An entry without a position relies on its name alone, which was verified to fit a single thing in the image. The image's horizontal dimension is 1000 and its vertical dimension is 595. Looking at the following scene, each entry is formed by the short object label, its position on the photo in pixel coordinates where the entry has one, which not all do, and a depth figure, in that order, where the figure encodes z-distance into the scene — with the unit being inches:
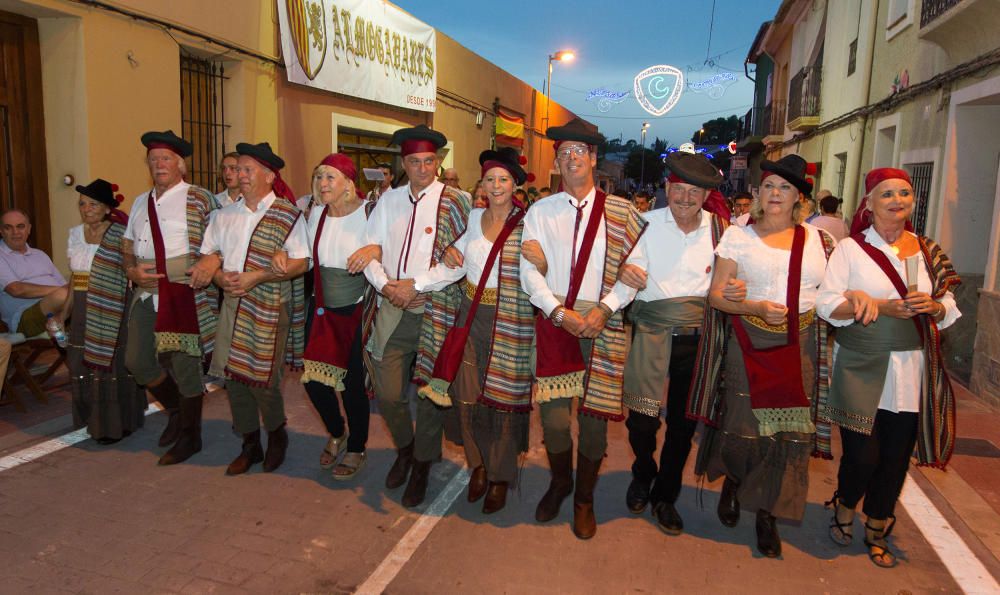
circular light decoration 579.5
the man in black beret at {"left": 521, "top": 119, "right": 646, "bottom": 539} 143.5
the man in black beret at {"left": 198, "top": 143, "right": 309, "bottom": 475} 170.7
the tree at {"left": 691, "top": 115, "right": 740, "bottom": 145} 2586.1
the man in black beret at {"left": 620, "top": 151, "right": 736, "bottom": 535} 144.8
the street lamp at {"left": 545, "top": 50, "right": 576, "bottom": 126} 949.8
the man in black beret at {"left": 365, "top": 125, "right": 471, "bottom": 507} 162.4
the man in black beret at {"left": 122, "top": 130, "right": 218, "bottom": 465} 179.5
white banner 394.0
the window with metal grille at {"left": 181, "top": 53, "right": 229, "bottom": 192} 346.0
